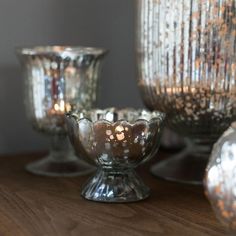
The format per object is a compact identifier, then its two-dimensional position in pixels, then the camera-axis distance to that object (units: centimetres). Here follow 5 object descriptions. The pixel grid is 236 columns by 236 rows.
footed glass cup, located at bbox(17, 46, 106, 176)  72
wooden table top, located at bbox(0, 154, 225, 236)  54
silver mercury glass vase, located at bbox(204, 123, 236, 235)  49
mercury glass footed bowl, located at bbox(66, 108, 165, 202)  61
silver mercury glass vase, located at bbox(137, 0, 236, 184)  67
